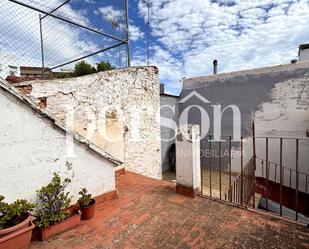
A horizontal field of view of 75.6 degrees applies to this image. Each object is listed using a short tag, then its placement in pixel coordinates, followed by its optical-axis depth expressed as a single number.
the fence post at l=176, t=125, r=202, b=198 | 3.56
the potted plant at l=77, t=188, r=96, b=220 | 2.99
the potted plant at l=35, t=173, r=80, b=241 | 2.52
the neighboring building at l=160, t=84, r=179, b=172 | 9.98
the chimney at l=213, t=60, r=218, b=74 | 11.03
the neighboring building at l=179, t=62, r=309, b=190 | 7.62
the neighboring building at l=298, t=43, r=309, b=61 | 10.04
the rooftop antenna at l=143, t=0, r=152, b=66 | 7.16
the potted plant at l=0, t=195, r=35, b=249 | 2.04
